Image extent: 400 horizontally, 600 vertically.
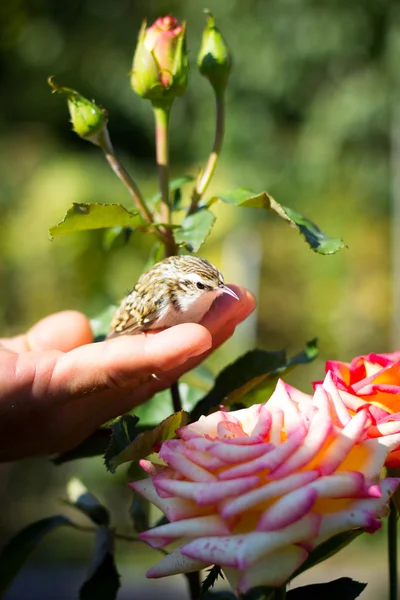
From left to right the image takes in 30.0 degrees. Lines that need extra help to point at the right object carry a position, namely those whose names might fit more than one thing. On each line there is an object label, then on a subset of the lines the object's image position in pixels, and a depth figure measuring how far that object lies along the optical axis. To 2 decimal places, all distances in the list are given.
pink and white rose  0.39
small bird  0.84
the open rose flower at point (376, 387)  0.47
